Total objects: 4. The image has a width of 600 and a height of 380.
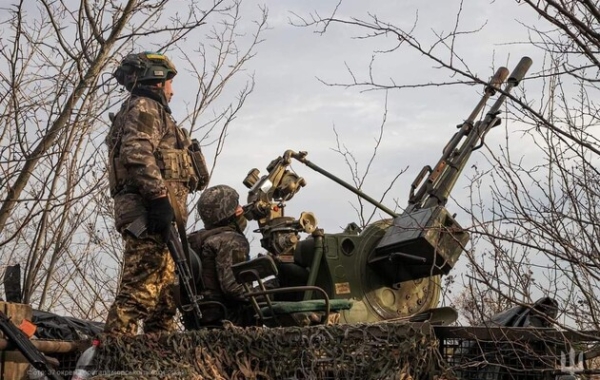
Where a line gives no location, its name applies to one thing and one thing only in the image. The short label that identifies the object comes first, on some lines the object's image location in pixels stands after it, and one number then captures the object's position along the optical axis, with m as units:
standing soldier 7.19
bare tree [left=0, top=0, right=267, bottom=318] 6.70
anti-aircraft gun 6.97
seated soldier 7.30
